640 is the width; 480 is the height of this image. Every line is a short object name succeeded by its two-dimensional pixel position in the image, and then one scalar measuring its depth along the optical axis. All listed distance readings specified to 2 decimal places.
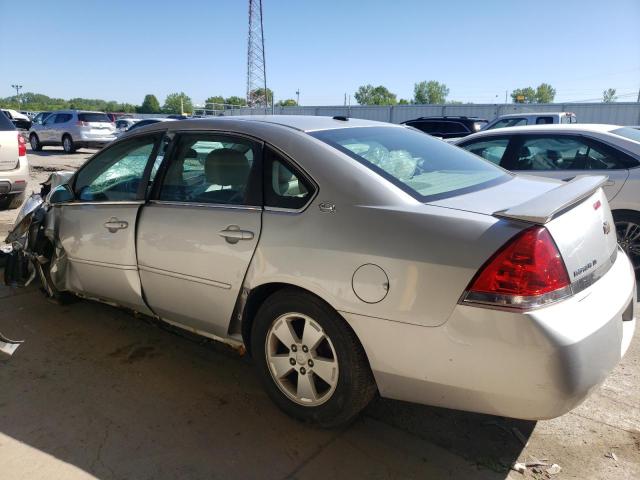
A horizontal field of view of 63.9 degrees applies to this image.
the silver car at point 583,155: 4.98
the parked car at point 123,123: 27.57
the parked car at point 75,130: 20.08
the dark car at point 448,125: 14.93
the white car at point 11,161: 6.91
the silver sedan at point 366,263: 2.00
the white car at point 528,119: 13.90
